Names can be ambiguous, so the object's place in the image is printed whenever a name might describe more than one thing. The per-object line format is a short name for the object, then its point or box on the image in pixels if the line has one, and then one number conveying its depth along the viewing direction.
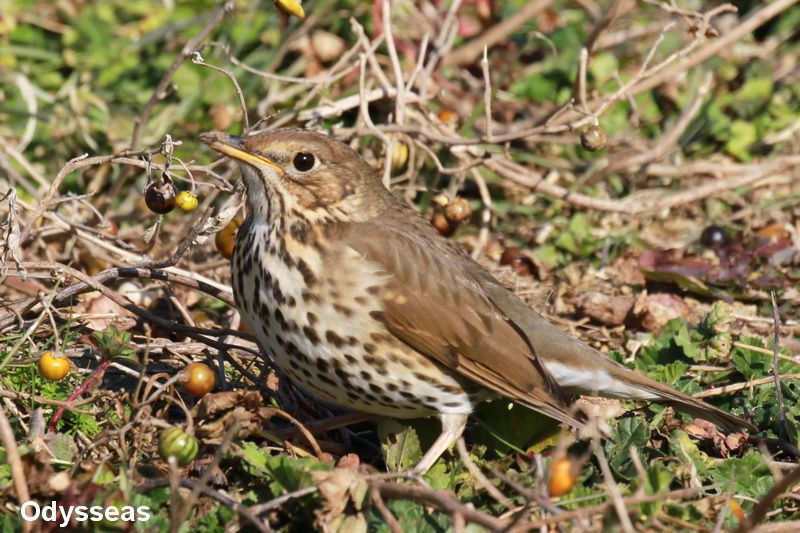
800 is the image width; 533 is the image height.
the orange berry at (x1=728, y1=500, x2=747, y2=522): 6.68
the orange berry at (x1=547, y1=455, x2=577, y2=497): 5.66
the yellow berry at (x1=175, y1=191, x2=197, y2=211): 7.47
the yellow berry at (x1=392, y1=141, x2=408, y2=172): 10.84
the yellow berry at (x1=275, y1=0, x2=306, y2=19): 8.54
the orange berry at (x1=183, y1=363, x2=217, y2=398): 7.40
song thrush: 7.27
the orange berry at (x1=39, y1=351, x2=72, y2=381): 7.11
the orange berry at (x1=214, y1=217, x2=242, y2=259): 8.39
